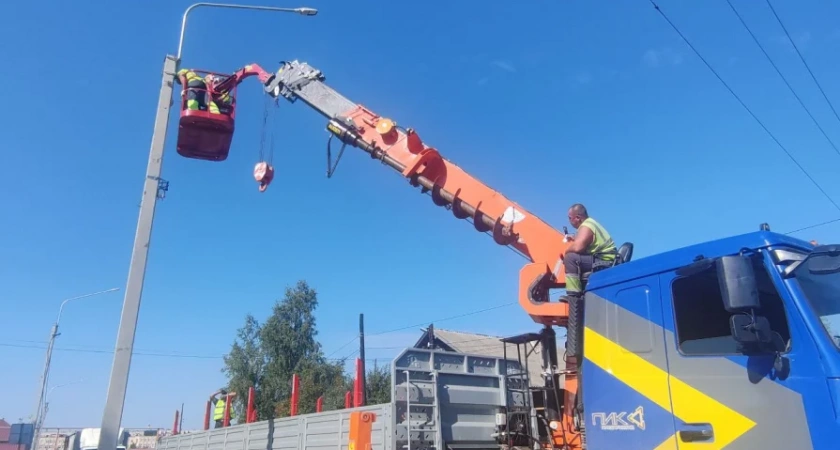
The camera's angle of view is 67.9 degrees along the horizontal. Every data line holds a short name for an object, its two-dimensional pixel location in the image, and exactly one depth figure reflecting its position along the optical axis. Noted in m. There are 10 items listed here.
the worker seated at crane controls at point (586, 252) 5.80
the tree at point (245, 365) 40.31
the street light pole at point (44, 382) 25.17
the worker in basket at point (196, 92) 7.82
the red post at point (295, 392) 9.00
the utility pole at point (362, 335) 28.95
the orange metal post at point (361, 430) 6.08
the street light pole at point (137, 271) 5.28
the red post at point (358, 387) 7.04
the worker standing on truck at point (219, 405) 12.48
